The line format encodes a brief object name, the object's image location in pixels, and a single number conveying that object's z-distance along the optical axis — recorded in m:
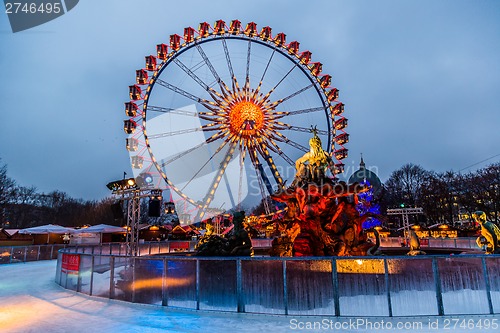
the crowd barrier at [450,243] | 20.25
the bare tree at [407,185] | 50.88
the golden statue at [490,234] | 10.35
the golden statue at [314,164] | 15.09
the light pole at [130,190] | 18.82
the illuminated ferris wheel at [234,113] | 23.34
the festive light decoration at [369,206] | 42.16
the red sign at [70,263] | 10.39
